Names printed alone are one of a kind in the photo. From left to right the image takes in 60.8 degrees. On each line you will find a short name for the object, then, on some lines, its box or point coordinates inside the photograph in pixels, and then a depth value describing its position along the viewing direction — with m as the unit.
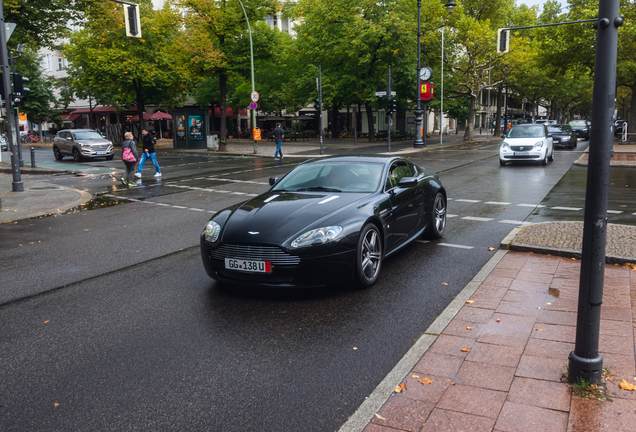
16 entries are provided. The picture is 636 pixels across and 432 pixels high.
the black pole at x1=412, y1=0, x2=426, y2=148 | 35.41
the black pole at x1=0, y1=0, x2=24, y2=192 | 14.31
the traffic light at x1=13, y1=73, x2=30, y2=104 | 16.36
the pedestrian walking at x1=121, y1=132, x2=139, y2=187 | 16.67
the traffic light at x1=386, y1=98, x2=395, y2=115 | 30.36
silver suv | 28.56
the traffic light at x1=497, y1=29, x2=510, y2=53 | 23.56
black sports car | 5.24
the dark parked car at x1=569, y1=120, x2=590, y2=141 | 43.38
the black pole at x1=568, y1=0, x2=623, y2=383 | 3.13
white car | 20.69
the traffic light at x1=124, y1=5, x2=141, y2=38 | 14.75
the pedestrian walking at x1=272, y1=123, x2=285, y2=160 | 27.31
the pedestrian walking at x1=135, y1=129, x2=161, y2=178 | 19.09
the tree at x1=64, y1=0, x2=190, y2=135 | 33.97
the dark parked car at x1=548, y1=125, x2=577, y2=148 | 30.83
